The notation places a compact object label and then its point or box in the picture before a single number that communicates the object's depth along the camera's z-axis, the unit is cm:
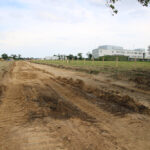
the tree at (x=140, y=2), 700
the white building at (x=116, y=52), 9569
